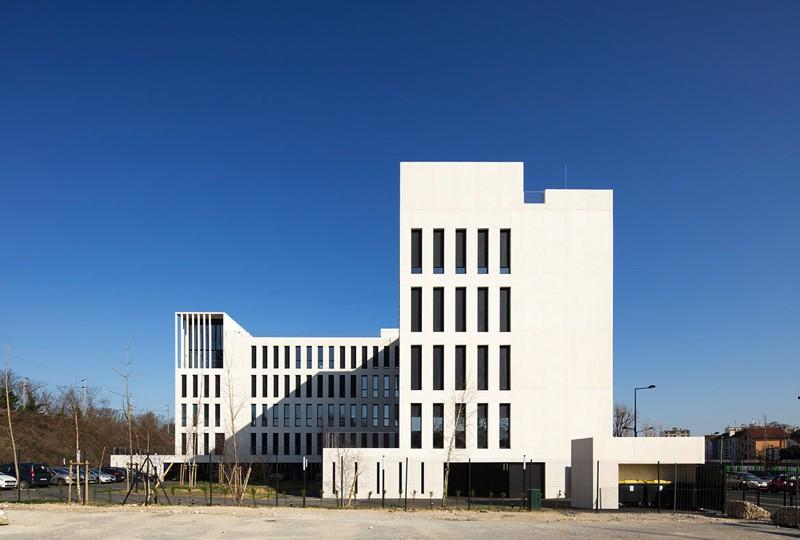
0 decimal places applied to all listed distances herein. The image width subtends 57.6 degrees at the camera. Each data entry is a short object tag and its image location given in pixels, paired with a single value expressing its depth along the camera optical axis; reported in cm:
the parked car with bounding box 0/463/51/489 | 5265
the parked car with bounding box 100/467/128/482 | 7119
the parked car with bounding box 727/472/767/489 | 6519
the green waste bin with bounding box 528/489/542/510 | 4108
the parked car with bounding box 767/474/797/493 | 5941
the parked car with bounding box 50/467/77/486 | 5659
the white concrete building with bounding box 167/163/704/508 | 5372
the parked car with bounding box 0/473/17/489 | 5010
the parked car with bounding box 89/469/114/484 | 6448
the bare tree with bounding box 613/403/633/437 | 11006
